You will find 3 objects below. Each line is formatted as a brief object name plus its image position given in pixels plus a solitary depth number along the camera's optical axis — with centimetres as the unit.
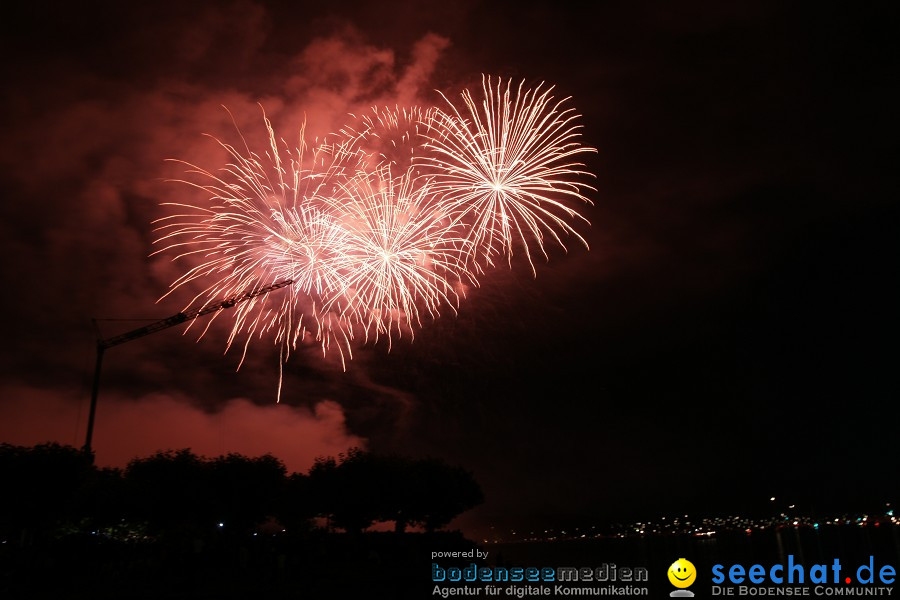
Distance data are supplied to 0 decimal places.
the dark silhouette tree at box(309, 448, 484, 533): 5662
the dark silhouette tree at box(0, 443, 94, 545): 3416
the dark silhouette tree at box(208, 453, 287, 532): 4981
